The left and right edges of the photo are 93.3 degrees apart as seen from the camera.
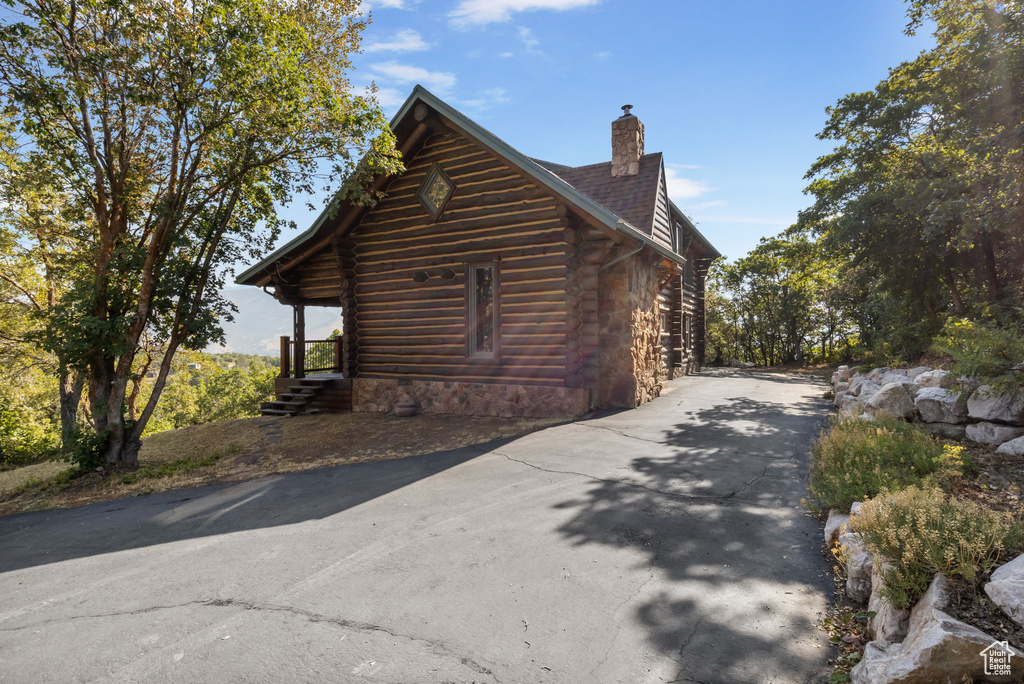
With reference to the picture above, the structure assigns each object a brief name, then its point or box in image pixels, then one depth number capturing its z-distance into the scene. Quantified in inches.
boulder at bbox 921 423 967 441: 247.1
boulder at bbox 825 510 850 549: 163.9
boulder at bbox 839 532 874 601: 134.6
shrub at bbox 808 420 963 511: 180.7
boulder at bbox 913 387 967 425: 248.5
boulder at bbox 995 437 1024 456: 206.1
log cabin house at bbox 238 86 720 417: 425.1
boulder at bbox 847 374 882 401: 360.1
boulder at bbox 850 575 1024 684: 89.7
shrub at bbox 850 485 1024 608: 111.0
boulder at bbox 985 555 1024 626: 95.8
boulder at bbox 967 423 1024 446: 222.2
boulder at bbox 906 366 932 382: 382.8
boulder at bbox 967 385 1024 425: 223.6
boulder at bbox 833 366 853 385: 534.1
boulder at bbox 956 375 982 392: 248.0
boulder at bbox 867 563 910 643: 109.6
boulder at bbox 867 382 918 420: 272.1
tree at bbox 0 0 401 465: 307.9
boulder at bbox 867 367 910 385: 380.2
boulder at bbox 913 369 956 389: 273.9
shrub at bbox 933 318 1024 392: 226.4
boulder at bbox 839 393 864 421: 294.8
